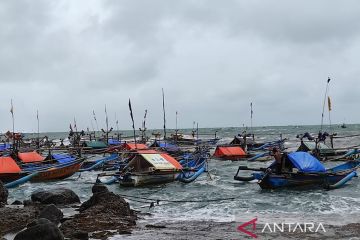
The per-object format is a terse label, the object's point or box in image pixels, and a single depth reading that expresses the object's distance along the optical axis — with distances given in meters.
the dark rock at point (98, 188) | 18.84
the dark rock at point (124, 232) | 12.86
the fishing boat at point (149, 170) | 24.59
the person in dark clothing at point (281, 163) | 22.58
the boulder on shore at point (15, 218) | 13.35
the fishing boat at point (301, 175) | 22.03
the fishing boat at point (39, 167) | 24.78
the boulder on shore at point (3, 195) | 18.02
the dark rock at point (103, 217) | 13.04
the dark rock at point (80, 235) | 11.92
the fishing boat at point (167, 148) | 40.91
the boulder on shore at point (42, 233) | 10.67
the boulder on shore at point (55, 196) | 18.20
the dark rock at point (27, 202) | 17.50
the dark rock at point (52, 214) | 13.88
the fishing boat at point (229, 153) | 42.13
